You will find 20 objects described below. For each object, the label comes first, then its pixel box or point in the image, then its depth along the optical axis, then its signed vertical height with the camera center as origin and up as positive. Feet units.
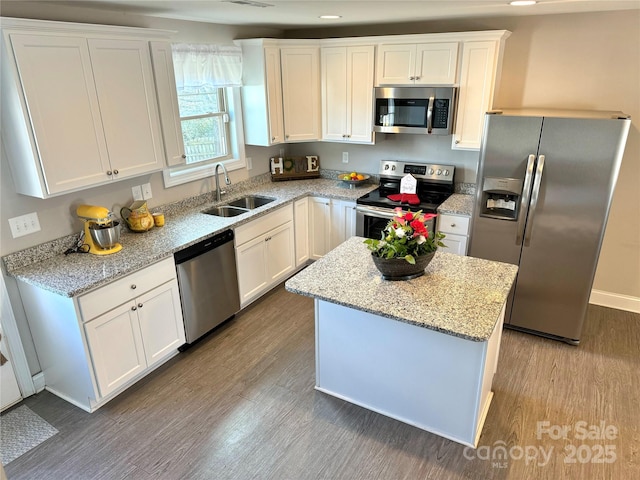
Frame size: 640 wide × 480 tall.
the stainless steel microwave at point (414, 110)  12.19 -0.48
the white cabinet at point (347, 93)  13.11 +0.01
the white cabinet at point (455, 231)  12.05 -3.73
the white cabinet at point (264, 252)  11.98 -4.46
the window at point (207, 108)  11.61 -0.38
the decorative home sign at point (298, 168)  15.48 -2.54
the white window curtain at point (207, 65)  11.26 +0.78
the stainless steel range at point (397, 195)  12.85 -3.07
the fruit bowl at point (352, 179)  14.63 -2.77
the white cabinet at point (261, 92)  12.94 +0.06
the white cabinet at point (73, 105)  7.57 -0.16
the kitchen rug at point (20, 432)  8.07 -6.23
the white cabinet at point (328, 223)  13.91 -4.06
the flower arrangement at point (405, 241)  7.68 -2.53
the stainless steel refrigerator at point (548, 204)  9.53 -2.57
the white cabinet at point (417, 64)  11.86 +0.77
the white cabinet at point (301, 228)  13.99 -4.22
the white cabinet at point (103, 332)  8.29 -4.60
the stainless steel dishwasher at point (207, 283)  10.22 -4.47
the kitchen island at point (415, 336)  7.16 -4.20
